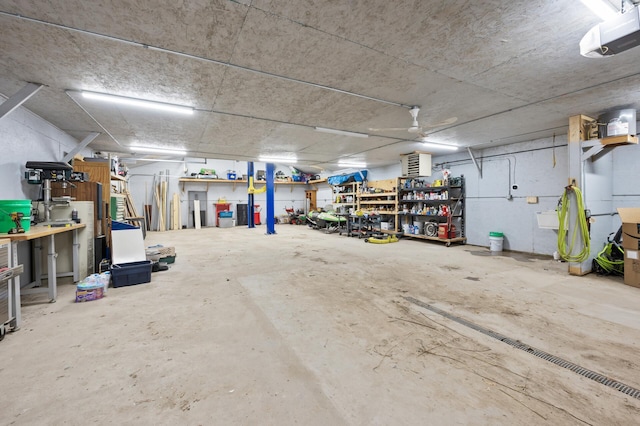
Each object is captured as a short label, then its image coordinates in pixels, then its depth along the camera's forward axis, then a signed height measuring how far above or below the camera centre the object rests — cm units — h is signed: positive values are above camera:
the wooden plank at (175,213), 1151 -11
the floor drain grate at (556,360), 162 -114
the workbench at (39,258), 236 -60
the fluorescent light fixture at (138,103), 344 +156
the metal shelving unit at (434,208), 716 -2
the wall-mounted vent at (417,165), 734 +125
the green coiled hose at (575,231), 412 -41
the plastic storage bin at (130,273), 357 -89
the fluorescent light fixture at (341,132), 513 +159
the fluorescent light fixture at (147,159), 928 +205
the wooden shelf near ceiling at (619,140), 390 +100
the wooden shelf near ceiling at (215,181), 1173 +140
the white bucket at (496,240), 607 -80
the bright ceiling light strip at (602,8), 183 +146
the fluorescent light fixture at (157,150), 690 +169
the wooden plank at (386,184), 838 +82
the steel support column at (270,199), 967 +40
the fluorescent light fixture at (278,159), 863 +173
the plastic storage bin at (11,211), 252 +0
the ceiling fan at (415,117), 389 +140
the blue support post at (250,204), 1096 +24
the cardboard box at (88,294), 306 -100
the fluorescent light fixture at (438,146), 639 +159
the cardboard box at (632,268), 359 -89
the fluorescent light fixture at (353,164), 959 +175
